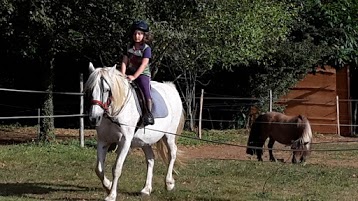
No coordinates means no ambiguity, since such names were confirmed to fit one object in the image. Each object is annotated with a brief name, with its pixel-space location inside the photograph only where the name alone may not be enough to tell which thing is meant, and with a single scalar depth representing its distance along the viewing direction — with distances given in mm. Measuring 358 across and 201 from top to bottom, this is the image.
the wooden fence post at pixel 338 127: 23712
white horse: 7449
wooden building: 24766
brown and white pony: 14556
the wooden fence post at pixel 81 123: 14882
